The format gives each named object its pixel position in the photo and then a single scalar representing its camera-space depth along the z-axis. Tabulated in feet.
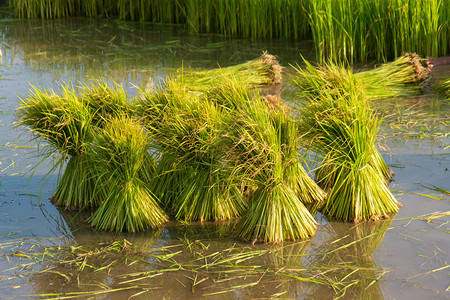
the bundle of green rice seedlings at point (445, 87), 35.58
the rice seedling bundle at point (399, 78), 36.42
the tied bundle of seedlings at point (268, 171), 19.86
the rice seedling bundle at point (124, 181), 21.62
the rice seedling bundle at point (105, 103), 24.82
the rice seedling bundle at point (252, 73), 38.45
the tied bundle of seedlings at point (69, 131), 23.26
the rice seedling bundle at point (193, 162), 21.53
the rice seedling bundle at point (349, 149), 21.52
